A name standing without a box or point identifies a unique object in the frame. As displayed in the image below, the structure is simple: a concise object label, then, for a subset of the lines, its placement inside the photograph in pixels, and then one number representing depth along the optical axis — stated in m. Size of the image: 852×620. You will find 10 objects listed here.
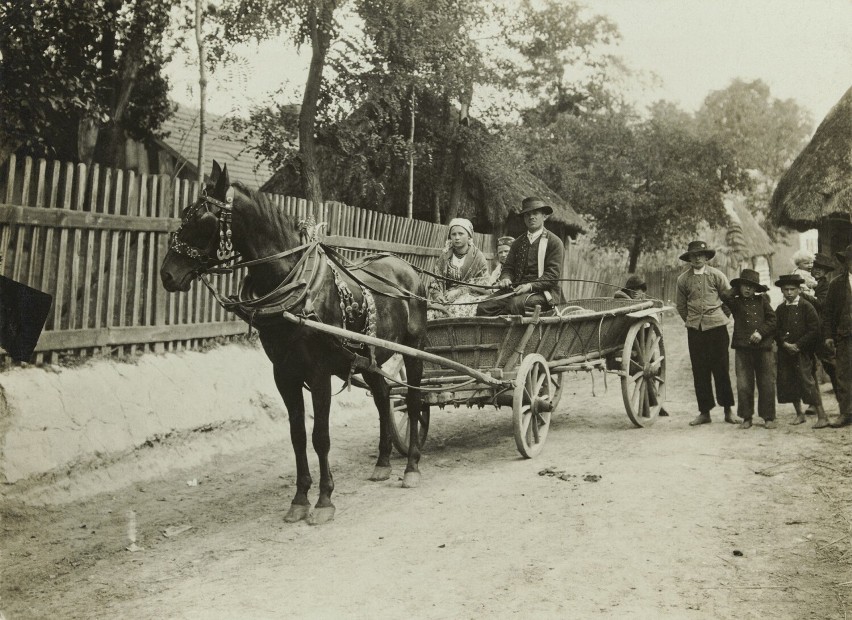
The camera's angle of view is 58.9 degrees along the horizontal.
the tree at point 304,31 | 11.95
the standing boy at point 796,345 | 7.71
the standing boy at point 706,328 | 8.05
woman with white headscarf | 7.06
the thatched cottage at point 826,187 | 9.91
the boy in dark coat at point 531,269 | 6.92
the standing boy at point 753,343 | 7.75
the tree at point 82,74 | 9.59
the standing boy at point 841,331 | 7.01
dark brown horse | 4.57
